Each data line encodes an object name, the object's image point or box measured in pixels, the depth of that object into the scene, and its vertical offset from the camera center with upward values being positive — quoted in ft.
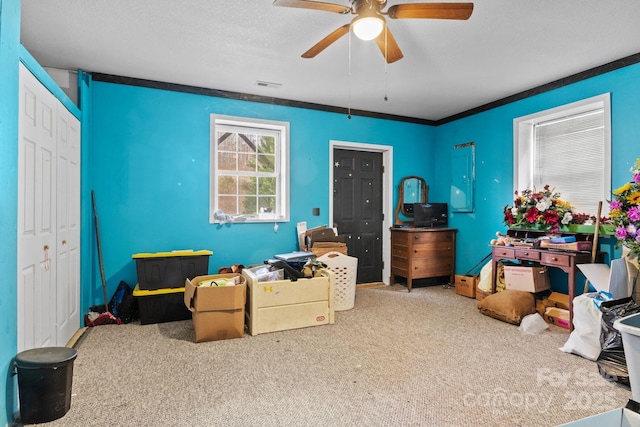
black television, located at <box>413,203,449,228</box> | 17.02 -0.09
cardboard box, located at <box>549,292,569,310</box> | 11.58 -2.89
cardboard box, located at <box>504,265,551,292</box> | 12.10 -2.28
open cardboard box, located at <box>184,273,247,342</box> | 9.87 -2.75
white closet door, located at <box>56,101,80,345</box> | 9.14 -0.40
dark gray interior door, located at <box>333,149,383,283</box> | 16.72 +0.29
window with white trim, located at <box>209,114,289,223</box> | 14.29 +1.73
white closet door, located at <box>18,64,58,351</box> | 6.79 -0.06
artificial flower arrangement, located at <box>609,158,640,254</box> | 8.46 -0.02
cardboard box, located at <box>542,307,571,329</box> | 11.07 -3.30
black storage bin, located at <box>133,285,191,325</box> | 11.43 -3.04
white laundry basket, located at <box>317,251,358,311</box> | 13.07 -2.38
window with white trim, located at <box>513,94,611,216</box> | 11.76 +2.21
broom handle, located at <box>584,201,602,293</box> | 10.77 -0.83
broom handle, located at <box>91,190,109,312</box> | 12.05 -1.44
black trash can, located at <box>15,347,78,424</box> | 6.10 -3.00
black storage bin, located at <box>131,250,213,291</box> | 11.52 -1.85
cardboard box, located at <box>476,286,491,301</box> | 14.04 -3.25
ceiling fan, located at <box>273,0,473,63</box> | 6.72 +3.87
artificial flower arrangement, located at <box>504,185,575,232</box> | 12.25 +0.04
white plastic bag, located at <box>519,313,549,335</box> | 10.79 -3.44
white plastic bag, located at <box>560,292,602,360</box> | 8.86 -2.99
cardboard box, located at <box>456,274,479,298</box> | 14.88 -3.07
